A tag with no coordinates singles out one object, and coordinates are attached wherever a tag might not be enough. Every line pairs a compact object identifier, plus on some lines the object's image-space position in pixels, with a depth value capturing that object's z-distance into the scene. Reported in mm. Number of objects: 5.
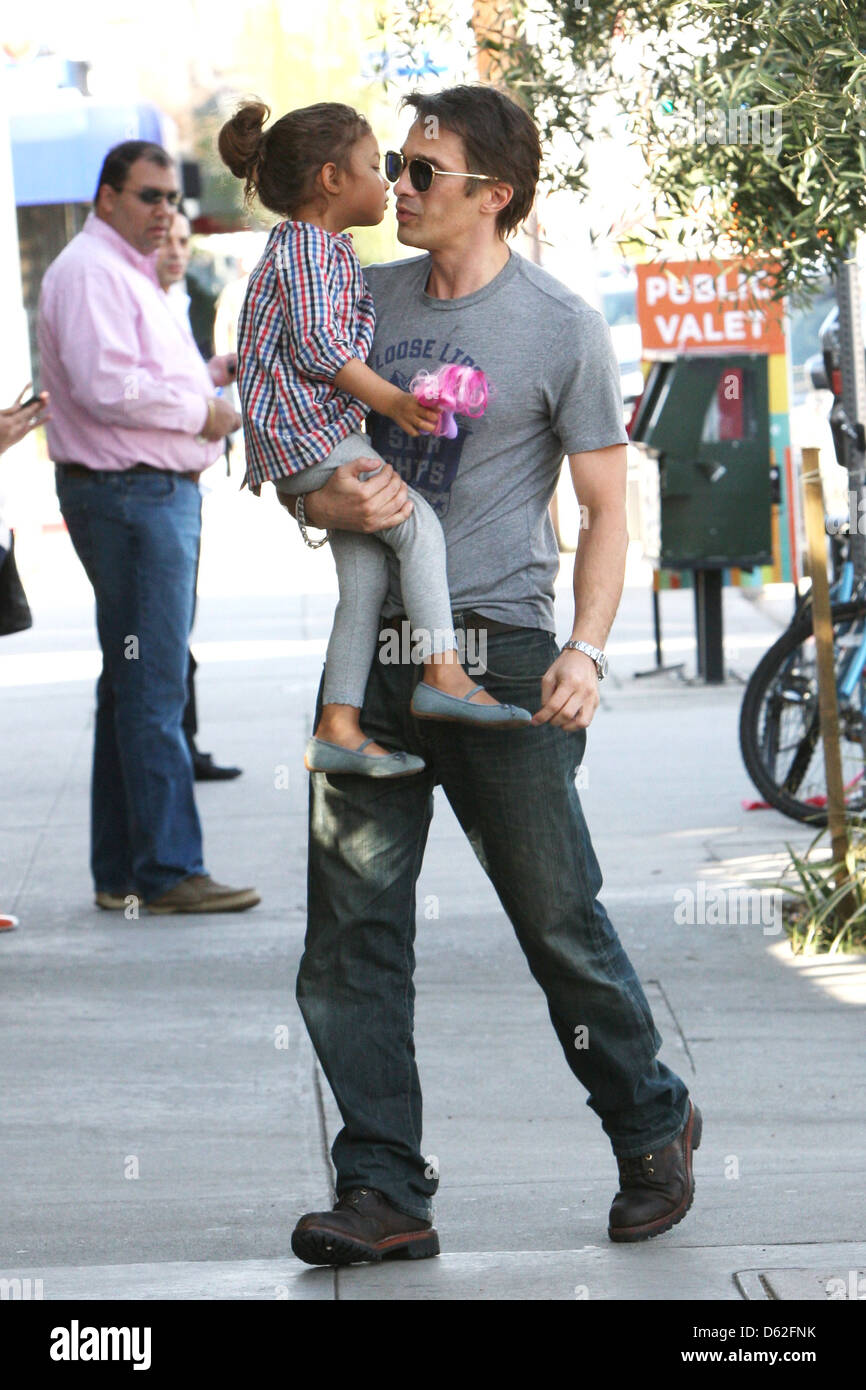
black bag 12156
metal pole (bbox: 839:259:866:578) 13047
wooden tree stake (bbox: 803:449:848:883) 11812
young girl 7121
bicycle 14297
